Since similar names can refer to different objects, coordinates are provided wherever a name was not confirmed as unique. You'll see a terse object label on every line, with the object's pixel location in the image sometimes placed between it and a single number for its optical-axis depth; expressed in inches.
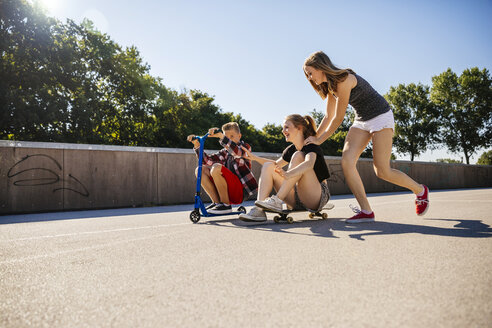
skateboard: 146.1
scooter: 168.9
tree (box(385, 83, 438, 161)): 1610.4
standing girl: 143.5
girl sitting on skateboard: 140.6
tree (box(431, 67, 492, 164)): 1504.7
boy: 172.6
